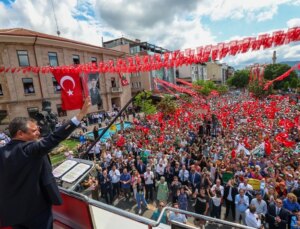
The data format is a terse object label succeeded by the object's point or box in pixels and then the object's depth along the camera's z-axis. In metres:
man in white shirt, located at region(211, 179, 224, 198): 6.81
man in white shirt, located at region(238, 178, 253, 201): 6.58
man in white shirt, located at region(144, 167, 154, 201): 8.38
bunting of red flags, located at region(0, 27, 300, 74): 6.14
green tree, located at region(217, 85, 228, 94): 53.94
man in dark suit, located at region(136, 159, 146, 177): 9.30
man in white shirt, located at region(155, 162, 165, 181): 9.02
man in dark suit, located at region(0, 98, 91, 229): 1.75
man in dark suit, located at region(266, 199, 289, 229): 5.52
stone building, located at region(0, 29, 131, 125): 21.00
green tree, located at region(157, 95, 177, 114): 22.80
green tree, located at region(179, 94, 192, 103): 30.77
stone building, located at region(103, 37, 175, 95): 40.78
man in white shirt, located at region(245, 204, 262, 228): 5.54
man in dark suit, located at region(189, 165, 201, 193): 7.88
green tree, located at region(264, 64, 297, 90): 52.97
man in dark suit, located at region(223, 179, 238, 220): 6.83
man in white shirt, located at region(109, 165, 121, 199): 8.67
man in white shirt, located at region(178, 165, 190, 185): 8.25
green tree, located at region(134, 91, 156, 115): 23.71
